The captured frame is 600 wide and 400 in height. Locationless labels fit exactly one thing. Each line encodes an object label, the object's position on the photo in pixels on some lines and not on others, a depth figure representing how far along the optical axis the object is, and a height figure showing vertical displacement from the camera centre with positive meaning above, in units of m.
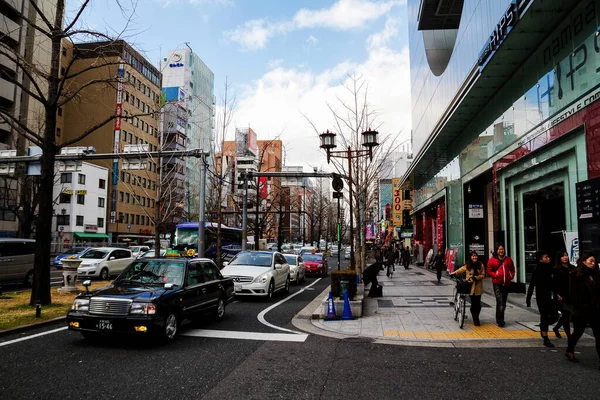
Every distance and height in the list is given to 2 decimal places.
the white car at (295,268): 21.36 -1.84
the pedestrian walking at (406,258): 33.33 -2.03
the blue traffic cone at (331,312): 10.80 -2.00
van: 16.92 -1.19
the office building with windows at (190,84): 84.52 +31.15
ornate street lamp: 15.92 +3.34
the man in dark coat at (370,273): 15.16 -1.44
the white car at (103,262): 21.70 -1.63
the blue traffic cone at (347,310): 10.86 -1.96
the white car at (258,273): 13.98 -1.41
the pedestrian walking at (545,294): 7.84 -1.13
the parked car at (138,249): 34.79 -1.51
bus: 29.50 -0.52
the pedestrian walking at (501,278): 9.66 -1.03
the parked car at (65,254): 29.90 -1.71
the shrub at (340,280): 11.92 -1.35
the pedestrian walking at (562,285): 7.66 -0.96
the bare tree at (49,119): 11.38 +3.05
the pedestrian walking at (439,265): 20.97 -1.60
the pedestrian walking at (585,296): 6.20 -0.92
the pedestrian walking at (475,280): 9.73 -1.07
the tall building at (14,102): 39.28 +12.40
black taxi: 7.19 -1.24
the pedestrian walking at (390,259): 25.45 -1.60
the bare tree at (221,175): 23.39 +3.16
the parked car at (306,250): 44.14 -1.93
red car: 28.05 -2.11
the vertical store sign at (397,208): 53.31 +2.88
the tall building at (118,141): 64.19 +14.04
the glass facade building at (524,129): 9.99 +3.29
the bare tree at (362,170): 20.20 +3.09
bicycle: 9.69 -1.51
